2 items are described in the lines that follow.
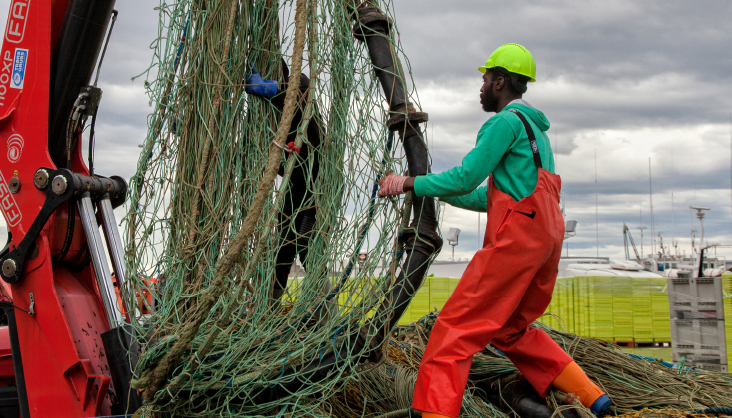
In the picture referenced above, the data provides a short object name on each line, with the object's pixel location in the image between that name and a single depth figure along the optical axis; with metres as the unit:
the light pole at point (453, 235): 14.00
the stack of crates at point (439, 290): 8.91
